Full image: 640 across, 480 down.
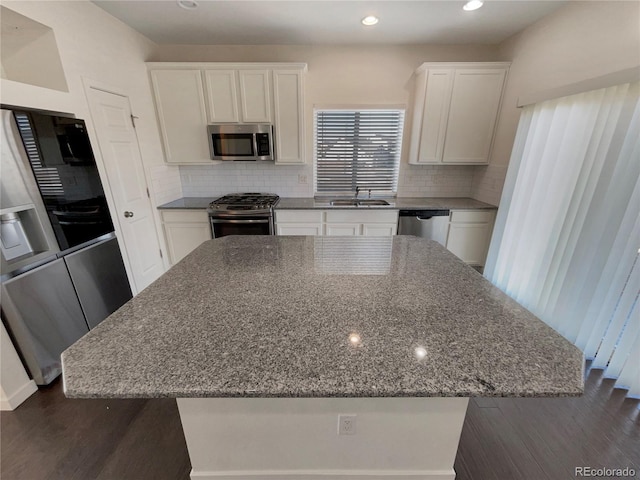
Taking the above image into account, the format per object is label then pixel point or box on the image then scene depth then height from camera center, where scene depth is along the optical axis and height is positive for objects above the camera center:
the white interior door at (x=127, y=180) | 2.29 -0.22
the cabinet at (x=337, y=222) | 3.03 -0.72
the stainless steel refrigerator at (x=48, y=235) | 1.51 -0.50
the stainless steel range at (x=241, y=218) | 2.96 -0.67
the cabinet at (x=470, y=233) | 3.05 -0.85
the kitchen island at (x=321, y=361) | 0.72 -0.59
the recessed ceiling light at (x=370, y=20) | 2.38 +1.24
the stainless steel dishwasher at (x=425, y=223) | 3.04 -0.73
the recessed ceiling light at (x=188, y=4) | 2.13 +1.24
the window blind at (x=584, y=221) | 1.65 -0.45
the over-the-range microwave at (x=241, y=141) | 2.96 +0.18
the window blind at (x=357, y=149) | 3.34 +0.12
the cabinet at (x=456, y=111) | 2.82 +0.53
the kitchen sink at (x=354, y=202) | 3.28 -0.55
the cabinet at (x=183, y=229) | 3.07 -0.83
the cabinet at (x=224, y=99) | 2.84 +0.63
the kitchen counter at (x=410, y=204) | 3.01 -0.53
